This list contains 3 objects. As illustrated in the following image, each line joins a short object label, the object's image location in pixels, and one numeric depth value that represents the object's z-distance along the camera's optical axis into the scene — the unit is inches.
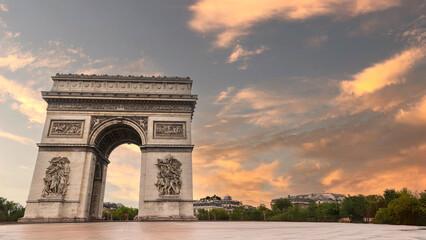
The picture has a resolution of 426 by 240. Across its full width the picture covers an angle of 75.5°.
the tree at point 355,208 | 1818.4
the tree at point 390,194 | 1530.0
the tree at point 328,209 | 2010.7
